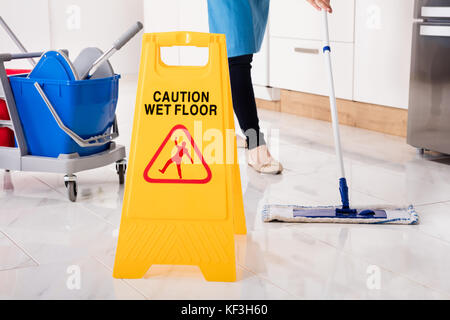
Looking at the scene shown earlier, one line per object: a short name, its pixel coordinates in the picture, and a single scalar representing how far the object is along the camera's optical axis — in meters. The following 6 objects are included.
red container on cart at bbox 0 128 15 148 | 2.17
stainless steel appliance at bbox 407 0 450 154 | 2.48
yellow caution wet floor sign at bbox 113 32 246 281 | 1.48
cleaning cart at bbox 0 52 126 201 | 2.01
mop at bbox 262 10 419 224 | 1.84
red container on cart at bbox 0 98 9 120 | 2.14
